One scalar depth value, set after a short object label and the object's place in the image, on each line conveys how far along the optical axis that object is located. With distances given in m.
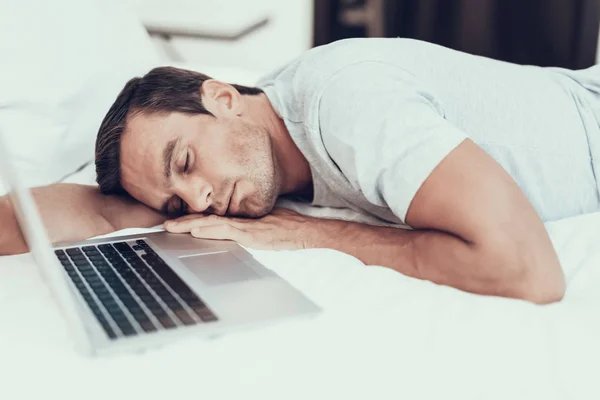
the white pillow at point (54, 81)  1.38
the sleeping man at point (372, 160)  0.86
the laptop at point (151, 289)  0.67
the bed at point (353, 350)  0.60
